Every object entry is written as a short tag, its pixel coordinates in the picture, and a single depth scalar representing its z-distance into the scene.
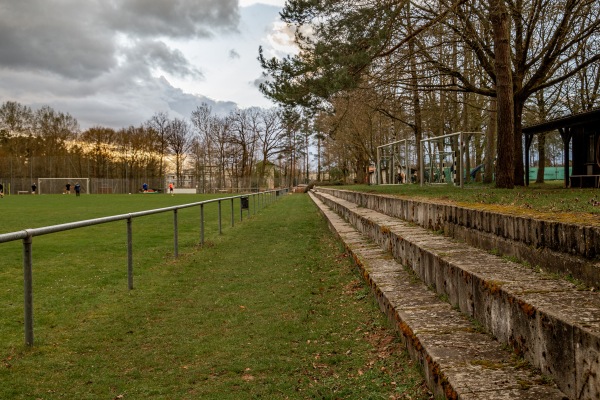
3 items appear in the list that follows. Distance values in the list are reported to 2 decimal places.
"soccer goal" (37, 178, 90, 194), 63.94
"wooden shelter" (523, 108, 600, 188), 16.25
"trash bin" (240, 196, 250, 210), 16.99
